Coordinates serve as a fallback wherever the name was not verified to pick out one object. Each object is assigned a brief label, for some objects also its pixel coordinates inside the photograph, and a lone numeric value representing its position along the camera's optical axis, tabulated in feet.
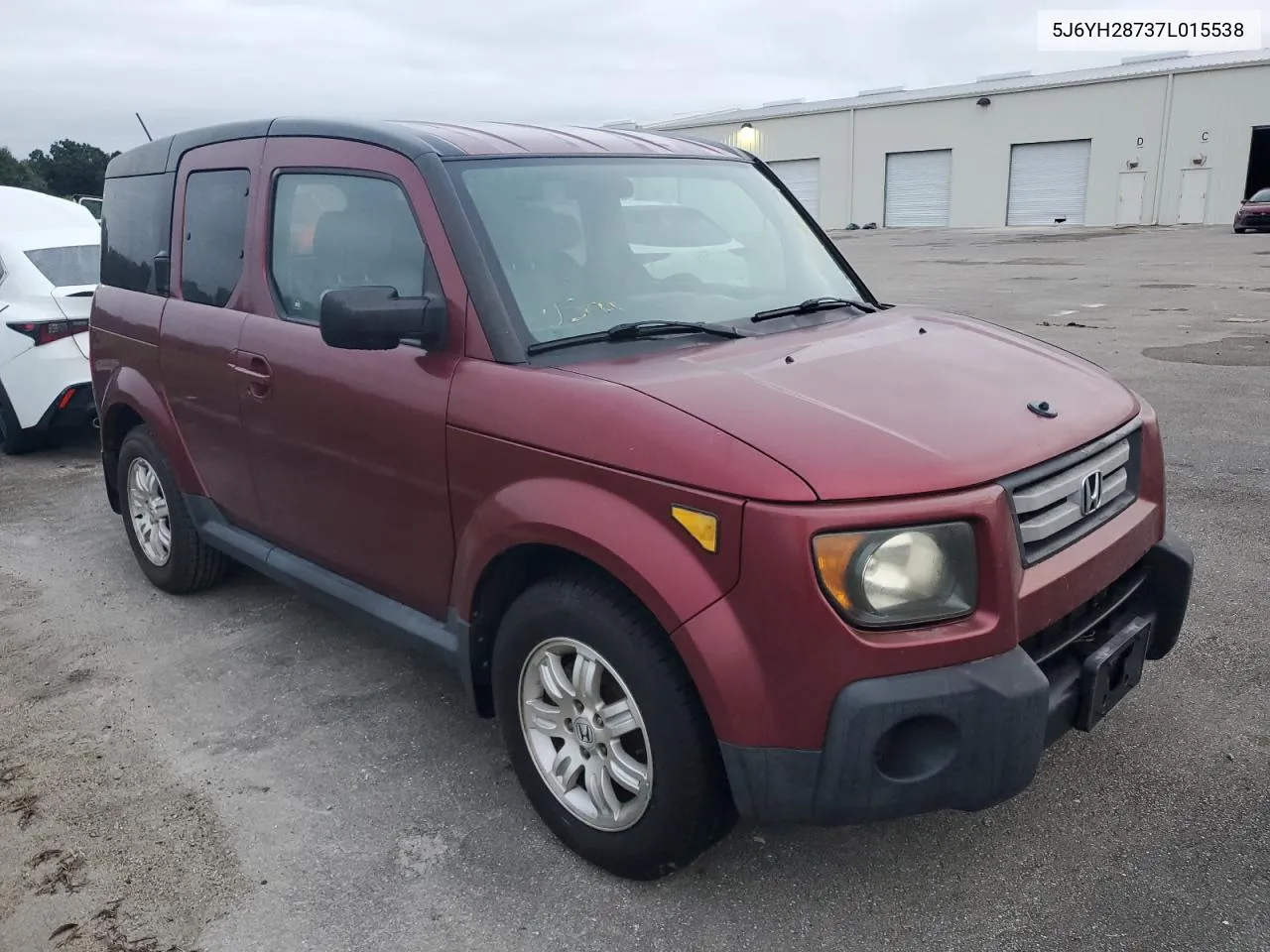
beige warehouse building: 132.36
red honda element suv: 7.27
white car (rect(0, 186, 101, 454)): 23.03
